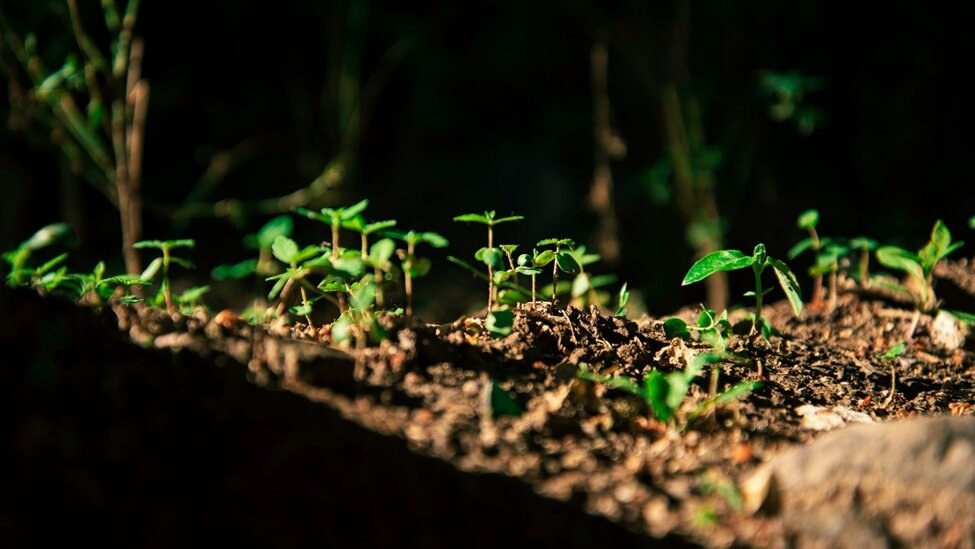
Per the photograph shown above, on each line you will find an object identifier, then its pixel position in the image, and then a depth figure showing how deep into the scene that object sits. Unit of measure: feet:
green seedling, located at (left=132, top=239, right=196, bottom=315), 3.94
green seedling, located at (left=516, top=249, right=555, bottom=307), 3.93
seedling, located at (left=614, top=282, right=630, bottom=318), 4.07
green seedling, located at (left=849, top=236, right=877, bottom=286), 4.30
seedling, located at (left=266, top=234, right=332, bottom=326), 3.83
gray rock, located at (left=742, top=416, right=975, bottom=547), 3.52
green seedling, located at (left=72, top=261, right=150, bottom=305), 3.88
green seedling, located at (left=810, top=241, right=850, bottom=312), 4.29
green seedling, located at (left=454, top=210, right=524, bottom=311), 3.87
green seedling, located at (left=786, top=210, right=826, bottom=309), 4.32
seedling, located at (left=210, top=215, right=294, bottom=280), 4.09
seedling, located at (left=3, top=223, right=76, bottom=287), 3.93
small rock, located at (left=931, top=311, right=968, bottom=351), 4.27
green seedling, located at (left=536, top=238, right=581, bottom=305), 3.93
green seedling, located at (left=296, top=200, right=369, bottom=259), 3.91
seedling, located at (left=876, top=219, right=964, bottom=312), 4.20
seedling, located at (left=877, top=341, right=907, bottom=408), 4.09
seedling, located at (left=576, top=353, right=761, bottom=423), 3.67
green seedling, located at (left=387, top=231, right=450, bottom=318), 3.85
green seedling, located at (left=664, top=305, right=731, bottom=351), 3.94
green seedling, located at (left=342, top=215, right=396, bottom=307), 3.77
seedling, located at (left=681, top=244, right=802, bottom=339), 3.96
